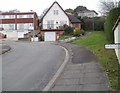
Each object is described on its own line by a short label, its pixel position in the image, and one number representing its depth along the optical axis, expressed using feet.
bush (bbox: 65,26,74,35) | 115.19
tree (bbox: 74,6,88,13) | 232.15
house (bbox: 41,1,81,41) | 125.30
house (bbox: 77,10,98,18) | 216.60
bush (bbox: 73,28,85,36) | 107.40
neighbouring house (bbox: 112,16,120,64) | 36.18
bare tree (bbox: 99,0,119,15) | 116.56
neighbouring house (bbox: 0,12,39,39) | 143.74
